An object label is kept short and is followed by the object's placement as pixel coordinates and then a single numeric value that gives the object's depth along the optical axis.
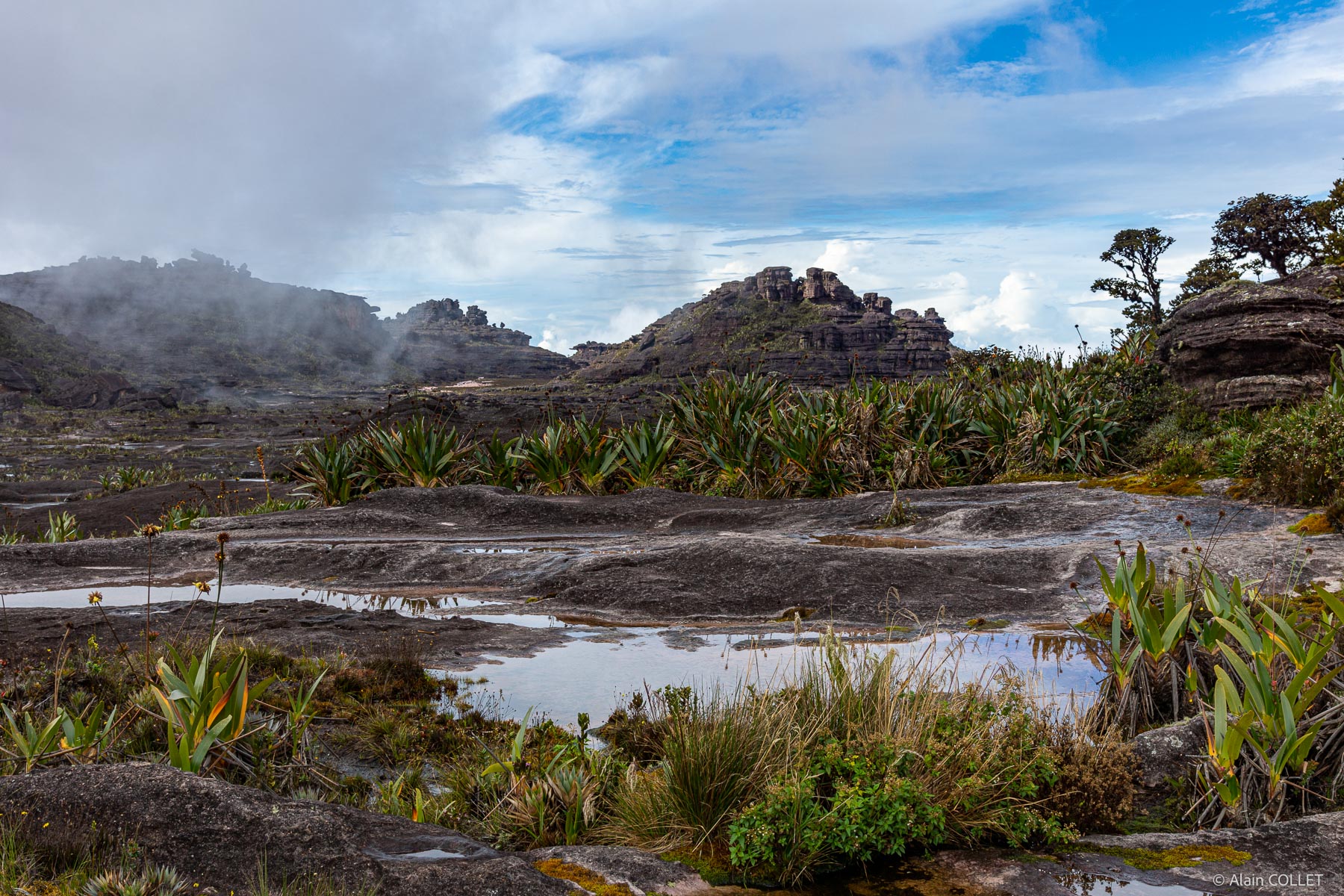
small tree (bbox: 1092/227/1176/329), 49.19
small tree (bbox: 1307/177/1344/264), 20.64
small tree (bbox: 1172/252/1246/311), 41.06
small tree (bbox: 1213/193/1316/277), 41.09
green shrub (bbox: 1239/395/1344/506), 9.04
